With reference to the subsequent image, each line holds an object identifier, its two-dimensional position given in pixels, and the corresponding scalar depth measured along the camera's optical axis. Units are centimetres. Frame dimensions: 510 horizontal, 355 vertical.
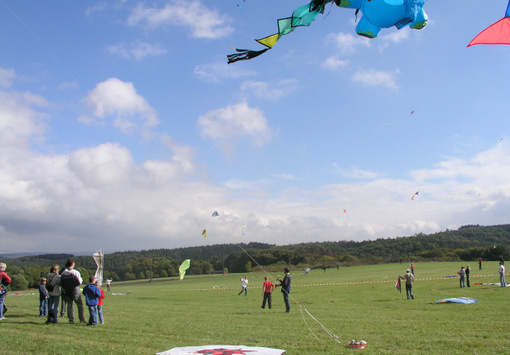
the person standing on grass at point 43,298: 1208
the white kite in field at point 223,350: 631
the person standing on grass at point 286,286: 1312
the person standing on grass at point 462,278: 2255
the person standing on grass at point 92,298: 979
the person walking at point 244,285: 2661
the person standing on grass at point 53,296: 992
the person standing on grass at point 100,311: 1012
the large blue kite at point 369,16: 513
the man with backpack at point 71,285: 993
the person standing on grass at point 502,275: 2120
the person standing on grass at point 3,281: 1009
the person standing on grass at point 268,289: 1533
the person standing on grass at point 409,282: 1832
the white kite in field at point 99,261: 1666
